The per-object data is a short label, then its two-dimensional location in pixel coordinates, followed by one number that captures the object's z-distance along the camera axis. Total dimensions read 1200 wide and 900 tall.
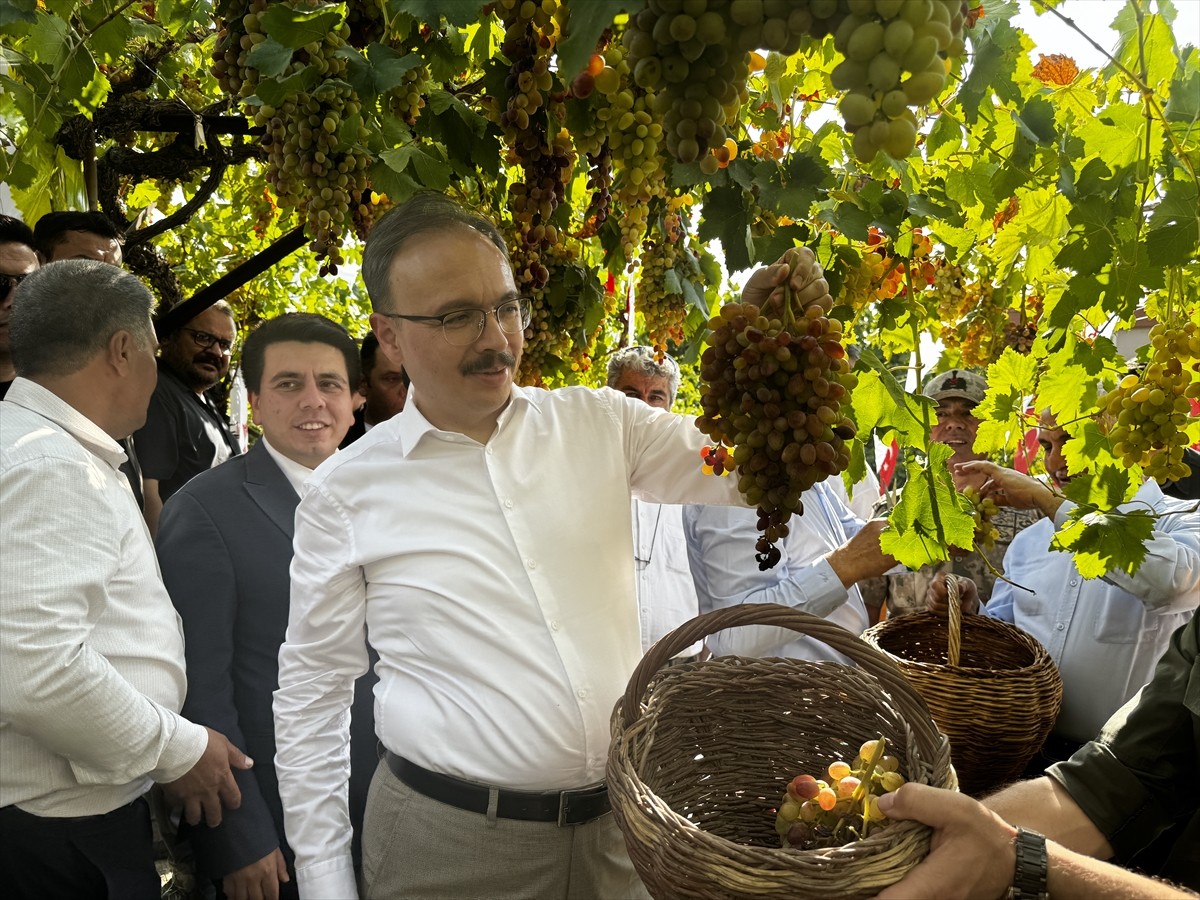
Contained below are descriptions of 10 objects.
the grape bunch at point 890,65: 0.64
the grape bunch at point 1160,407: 1.73
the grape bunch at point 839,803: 1.45
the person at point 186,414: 3.92
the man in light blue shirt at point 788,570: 2.65
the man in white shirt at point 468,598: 1.77
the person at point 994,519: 4.04
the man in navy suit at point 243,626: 2.35
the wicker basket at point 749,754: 1.22
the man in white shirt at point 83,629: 1.88
